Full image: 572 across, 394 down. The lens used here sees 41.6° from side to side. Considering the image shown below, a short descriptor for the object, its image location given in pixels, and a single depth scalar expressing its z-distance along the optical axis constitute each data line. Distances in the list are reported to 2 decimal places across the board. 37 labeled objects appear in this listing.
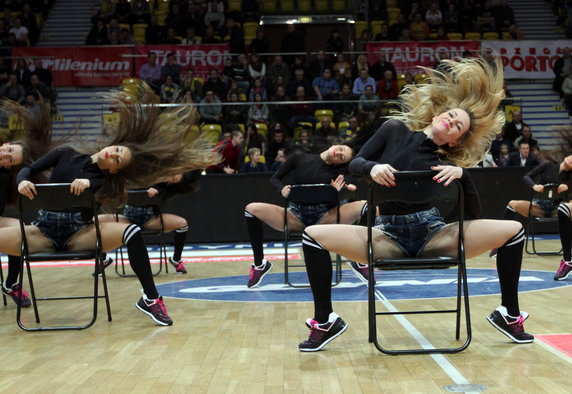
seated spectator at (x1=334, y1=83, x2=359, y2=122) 13.22
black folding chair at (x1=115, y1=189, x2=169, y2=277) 8.99
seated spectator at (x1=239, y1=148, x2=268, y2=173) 12.95
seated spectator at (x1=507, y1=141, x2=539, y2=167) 12.98
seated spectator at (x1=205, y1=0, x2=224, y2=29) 18.94
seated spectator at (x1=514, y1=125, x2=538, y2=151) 13.66
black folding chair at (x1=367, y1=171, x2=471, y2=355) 4.26
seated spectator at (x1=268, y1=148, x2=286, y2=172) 12.62
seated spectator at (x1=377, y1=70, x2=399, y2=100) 15.03
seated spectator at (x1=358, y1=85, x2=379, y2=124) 13.11
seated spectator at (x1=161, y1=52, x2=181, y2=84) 15.51
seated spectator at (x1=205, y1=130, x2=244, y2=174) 12.98
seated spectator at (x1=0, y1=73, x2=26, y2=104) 15.20
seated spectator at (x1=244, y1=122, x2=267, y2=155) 13.05
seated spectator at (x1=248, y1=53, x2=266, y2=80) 15.94
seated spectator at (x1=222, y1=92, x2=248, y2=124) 13.20
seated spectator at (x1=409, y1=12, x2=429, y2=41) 18.28
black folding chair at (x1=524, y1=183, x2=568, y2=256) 9.68
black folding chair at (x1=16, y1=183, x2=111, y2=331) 5.29
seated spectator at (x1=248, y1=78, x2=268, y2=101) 14.82
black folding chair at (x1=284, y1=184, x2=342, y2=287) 7.52
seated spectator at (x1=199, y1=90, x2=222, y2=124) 13.27
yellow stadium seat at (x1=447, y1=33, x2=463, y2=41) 18.64
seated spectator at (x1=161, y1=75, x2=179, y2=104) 14.76
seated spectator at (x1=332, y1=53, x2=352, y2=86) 15.64
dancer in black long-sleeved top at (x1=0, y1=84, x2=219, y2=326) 5.59
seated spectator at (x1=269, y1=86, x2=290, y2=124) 13.27
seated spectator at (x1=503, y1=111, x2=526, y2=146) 13.99
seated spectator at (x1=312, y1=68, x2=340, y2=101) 15.27
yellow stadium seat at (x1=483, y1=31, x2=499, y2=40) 18.97
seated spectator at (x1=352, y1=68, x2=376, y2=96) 15.20
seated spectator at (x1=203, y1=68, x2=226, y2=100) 14.76
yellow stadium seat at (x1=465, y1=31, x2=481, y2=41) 18.84
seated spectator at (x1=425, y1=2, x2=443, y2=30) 18.98
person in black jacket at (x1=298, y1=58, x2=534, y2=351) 4.44
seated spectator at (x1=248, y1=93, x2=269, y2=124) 13.21
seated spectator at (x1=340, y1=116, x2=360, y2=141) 12.39
